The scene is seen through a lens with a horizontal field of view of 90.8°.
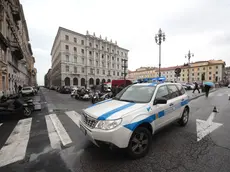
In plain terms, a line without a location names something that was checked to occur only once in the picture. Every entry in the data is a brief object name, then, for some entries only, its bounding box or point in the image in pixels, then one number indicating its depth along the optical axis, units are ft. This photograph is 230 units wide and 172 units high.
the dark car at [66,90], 82.00
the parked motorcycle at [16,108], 19.46
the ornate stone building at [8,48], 49.00
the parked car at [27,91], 60.98
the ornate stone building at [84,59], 146.92
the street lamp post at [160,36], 50.16
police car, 7.86
